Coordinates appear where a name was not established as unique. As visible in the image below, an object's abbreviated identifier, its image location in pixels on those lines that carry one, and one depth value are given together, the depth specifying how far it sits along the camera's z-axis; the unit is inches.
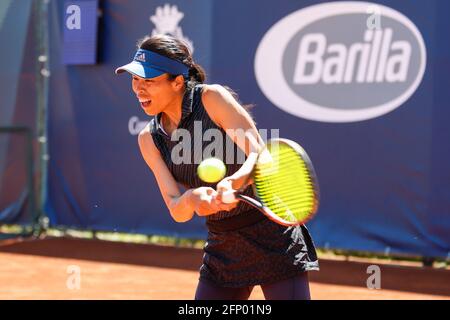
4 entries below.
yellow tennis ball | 183.3
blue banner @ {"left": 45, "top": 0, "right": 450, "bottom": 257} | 483.5
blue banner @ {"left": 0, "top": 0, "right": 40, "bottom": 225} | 637.3
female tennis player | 195.0
